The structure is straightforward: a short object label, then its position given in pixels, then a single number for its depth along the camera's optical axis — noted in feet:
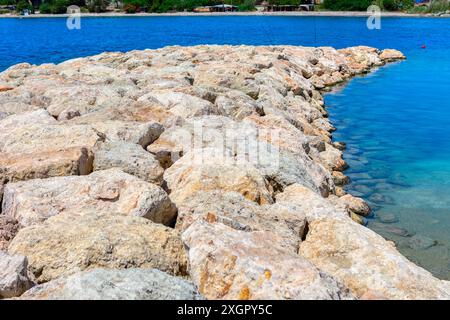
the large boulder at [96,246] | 13.26
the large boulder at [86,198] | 16.14
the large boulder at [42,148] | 18.83
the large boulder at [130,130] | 24.04
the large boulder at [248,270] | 12.50
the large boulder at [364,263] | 14.90
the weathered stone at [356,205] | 26.61
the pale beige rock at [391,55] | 100.05
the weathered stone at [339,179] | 31.65
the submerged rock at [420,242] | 23.65
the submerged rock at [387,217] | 26.48
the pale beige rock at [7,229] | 14.96
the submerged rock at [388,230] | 24.90
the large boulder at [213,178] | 19.42
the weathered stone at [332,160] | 33.30
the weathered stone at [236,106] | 32.42
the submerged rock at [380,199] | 28.93
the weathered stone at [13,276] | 11.96
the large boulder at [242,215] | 16.16
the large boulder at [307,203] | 19.06
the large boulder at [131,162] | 19.19
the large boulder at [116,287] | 11.12
